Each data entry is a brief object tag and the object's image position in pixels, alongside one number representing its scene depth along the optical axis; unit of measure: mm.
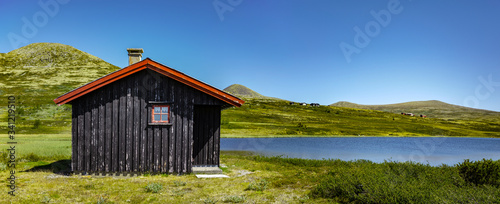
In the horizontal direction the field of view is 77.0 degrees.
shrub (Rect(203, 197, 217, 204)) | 10179
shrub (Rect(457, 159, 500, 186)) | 11852
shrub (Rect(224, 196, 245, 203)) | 10414
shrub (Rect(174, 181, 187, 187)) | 12773
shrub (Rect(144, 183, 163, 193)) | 11615
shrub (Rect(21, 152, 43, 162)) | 19625
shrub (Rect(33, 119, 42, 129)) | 52475
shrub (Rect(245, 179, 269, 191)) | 12272
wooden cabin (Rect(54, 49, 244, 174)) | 14641
